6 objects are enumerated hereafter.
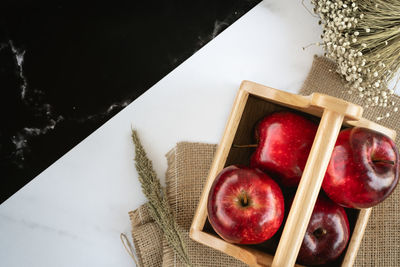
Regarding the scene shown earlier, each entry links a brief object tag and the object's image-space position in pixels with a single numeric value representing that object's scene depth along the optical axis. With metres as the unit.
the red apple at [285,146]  0.69
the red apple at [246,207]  0.63
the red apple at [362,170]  0.63
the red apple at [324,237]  0.69
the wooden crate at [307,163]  0.58
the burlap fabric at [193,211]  0.89
